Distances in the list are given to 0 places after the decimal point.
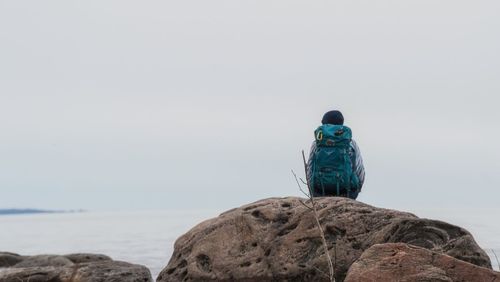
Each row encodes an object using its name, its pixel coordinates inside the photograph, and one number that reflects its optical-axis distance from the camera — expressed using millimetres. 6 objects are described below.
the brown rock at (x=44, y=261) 20078
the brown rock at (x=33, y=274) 15992
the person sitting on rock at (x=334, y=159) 13258
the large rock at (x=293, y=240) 11242
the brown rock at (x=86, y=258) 21262
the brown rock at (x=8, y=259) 21062
